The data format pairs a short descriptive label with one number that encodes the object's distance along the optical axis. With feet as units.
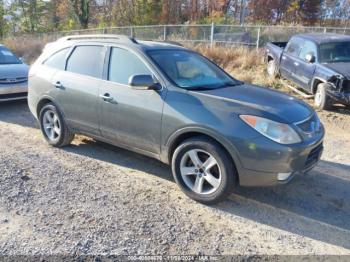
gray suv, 11.98
